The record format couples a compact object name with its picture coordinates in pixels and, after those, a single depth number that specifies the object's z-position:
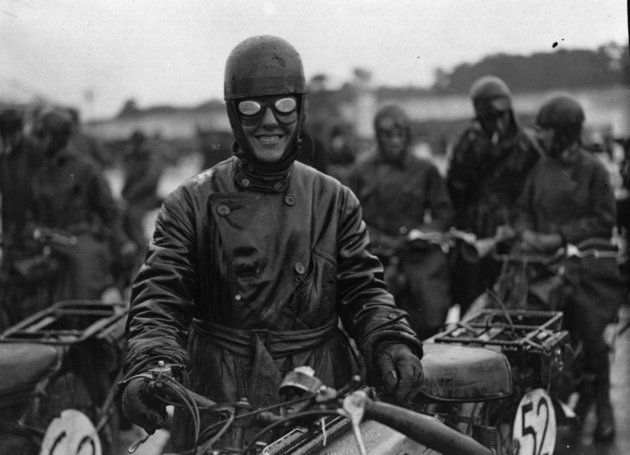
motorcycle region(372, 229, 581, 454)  4.21
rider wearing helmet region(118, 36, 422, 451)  3.33
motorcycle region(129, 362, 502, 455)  2.39
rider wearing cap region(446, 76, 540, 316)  7.90
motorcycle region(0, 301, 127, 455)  4.62
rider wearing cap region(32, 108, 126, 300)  7.79
